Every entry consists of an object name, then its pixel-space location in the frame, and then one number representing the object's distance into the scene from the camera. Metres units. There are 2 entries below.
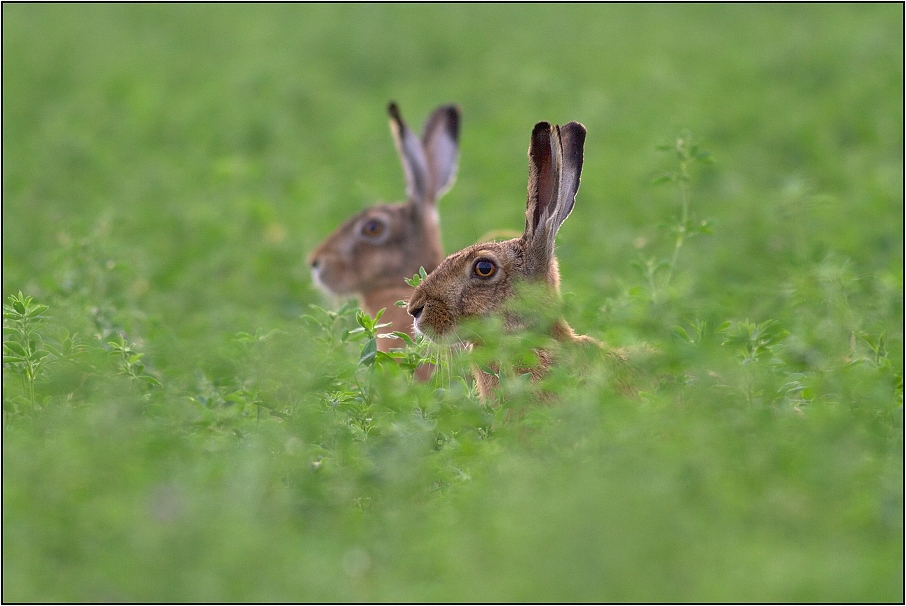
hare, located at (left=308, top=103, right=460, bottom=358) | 16.95
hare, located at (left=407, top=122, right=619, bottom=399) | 11.05
